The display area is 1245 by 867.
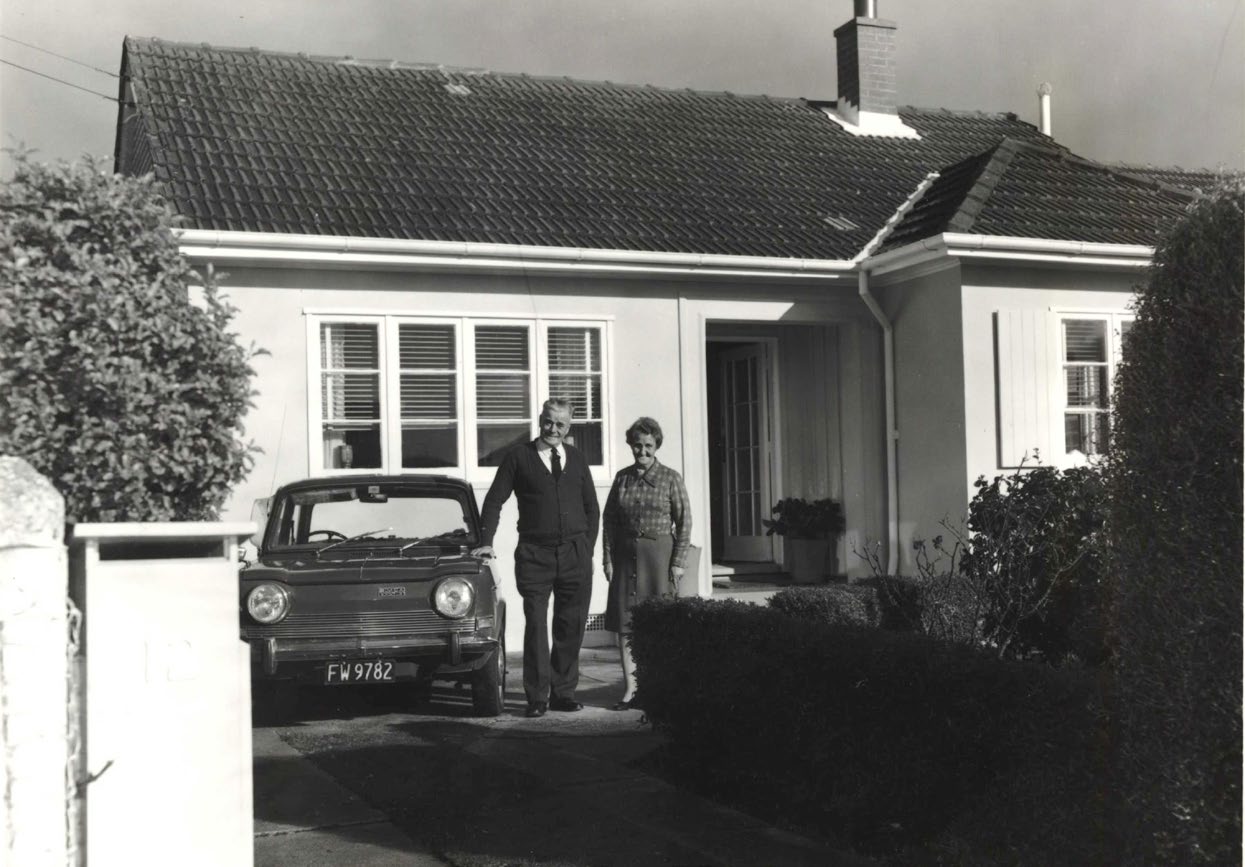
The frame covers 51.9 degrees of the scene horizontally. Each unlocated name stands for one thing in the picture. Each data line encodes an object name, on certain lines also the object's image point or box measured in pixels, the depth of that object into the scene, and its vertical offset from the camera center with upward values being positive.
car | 7.69 -0.90
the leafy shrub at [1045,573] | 7.20 -0.69
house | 11.20 +1.63
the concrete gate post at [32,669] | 3.39 -0.52
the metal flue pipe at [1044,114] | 19.52 +5.33
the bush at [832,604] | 7.58 -0.85
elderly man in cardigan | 8.15 -0.52
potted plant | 13.42 -0.76
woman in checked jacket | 8.21 -0.42
